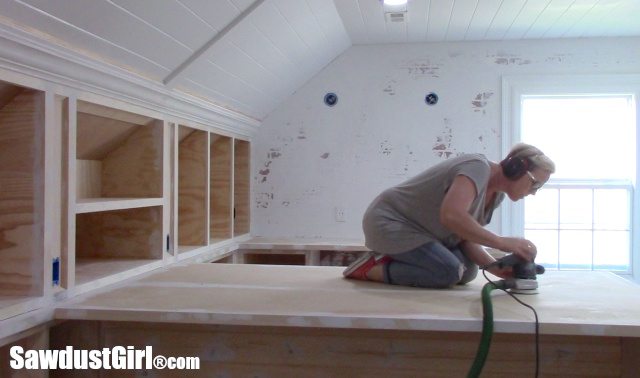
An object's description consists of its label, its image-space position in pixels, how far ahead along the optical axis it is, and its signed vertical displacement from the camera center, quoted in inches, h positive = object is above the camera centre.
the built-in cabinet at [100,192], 72.9 -1.2
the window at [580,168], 161.9 +6.1
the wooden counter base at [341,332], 73.5 -21.9
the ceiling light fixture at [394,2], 129.3 +44.7
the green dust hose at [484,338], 69.3 -19.3
